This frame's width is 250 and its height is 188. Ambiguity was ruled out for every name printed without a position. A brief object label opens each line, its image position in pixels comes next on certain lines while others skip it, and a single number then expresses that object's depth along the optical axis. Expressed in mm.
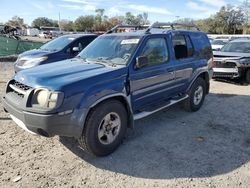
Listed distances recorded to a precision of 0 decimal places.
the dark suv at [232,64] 7080
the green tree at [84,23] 64078
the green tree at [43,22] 86760
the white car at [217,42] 13370
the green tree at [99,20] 58545
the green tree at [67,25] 67703
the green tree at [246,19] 39168
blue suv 2652
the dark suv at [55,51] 6161
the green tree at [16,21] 79680
